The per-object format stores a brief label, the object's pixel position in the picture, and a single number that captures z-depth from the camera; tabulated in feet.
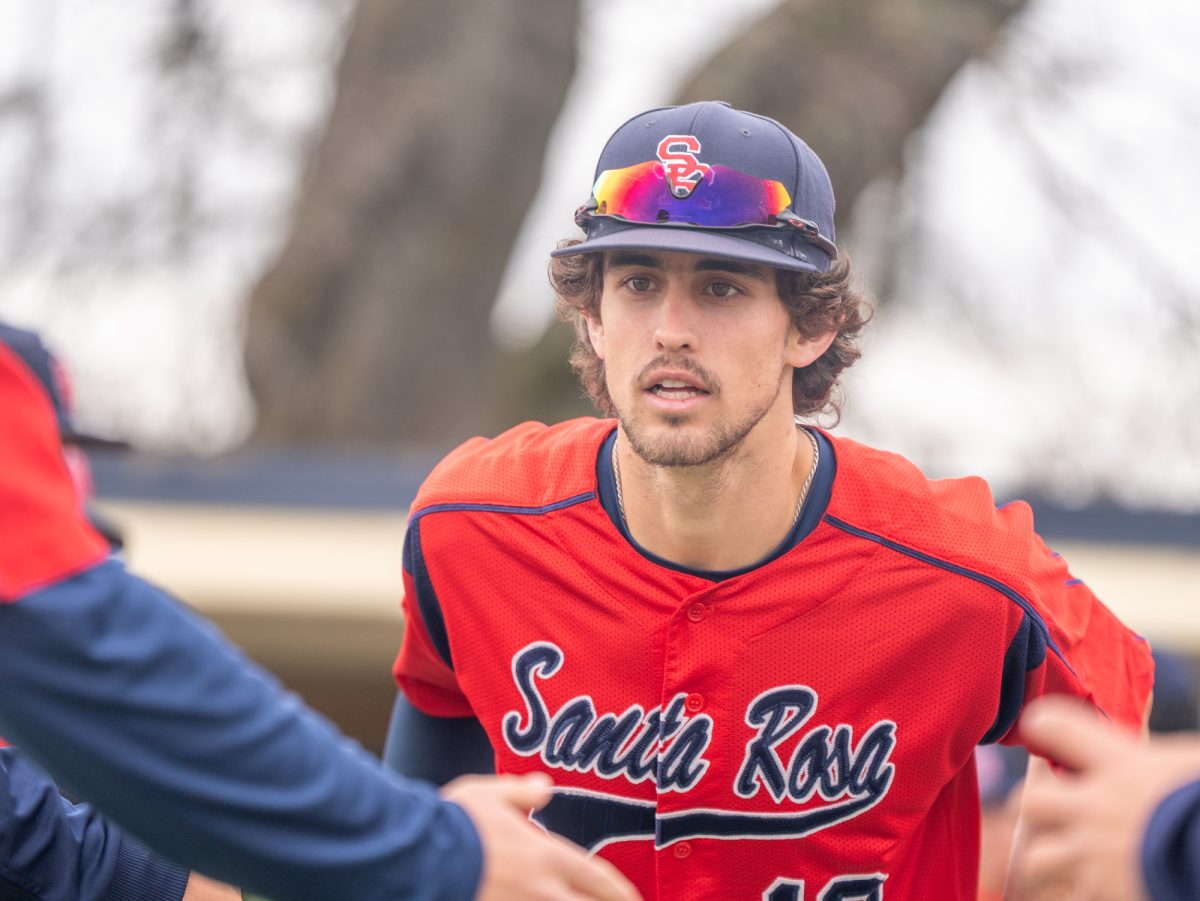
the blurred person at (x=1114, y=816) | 10.36
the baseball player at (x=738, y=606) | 18.25
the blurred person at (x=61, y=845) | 16.51
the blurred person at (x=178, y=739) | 10.39
